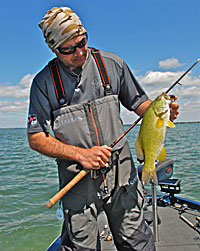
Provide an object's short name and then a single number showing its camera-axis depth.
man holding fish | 2.54
